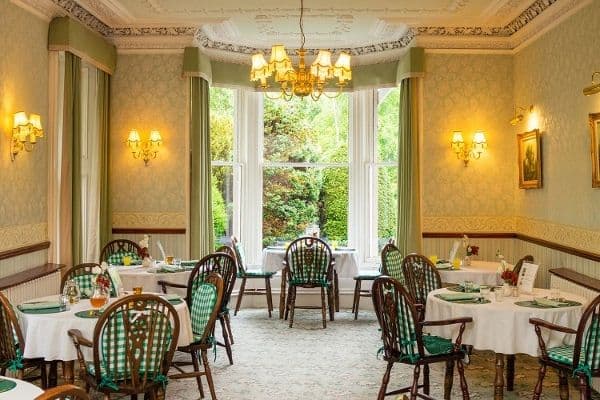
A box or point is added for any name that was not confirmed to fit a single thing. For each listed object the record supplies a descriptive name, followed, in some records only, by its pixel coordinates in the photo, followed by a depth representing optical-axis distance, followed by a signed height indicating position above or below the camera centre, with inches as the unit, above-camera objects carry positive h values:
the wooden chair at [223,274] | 251.6 -26.1
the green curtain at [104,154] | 327.0 +26.9
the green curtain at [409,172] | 338.6 +17.8
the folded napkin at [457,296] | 207.0 -28.4
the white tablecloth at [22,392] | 113.6 -32.3
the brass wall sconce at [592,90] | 210.0 +37.5
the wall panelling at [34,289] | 225.1 -29.3
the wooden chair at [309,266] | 328.5 -29.5
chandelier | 263.1 +55.2
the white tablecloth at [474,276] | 277.6 -29.2
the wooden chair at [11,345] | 167.3 -36.2
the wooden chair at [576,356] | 169.0 -40.6
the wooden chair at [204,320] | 198.1 -35.1
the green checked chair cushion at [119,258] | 299.4 -22.9
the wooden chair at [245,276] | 350.3 -36.6
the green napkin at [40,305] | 188.2 -28.1
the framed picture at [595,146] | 232.2 +21.1
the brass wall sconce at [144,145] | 335.3 +32.1
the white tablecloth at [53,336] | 177.5 -34.4
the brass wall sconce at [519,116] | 310.6 +43.2
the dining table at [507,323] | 192.5 -34.4
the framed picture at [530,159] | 295.9 +21.7
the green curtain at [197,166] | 343.6 +21.9
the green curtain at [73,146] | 279.3 +26.4
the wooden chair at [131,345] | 158.6 -33.4
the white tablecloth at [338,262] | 356.2 -29.6
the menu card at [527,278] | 215.2 -23.4
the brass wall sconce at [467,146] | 330.3 +30.2
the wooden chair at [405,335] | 184.7 -36.4
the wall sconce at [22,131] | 238.5 +28.2
